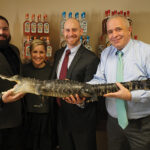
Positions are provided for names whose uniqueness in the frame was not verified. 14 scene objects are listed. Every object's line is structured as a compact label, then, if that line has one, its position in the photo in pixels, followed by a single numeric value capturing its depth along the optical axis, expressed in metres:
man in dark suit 1.71
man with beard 1.59
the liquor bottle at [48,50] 2.63
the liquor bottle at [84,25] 2.76
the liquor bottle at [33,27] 2.65
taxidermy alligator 1.29
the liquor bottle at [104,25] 2.90
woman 2.05
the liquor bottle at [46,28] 2.72
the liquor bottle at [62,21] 2.78
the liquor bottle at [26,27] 2.66
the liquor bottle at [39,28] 2.68
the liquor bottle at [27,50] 2.55
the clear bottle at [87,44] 2.72
